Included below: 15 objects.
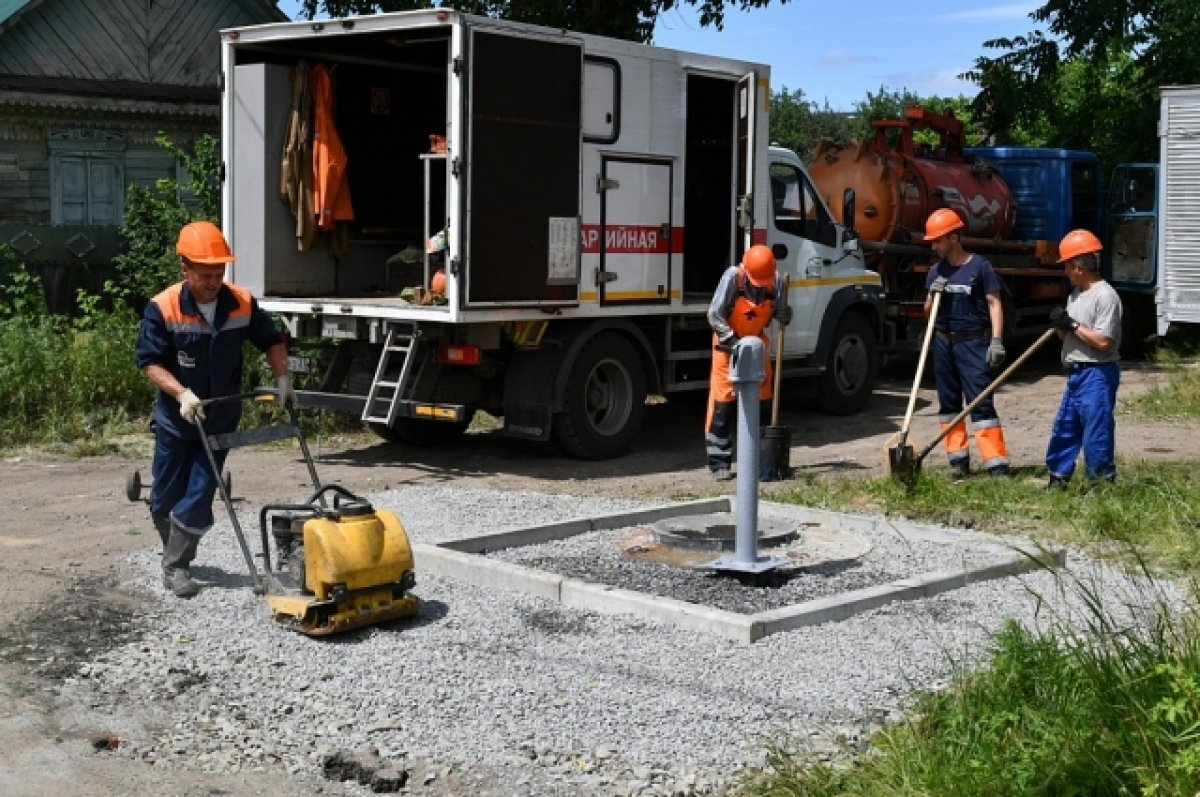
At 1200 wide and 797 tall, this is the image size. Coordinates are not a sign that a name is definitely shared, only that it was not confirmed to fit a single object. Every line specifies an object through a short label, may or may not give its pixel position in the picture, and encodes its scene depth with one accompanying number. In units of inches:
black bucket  461.7
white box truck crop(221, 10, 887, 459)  467.5
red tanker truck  724.0
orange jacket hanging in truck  512.1
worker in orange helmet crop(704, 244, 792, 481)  470.6
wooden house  887.1
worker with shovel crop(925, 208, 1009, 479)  447.8
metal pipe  307.1
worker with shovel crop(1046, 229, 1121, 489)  410.9
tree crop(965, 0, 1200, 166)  855.7
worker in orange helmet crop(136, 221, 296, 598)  302.8
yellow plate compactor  274.1
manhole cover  344.2
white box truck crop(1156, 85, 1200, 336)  725.3
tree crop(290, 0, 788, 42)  836.0
